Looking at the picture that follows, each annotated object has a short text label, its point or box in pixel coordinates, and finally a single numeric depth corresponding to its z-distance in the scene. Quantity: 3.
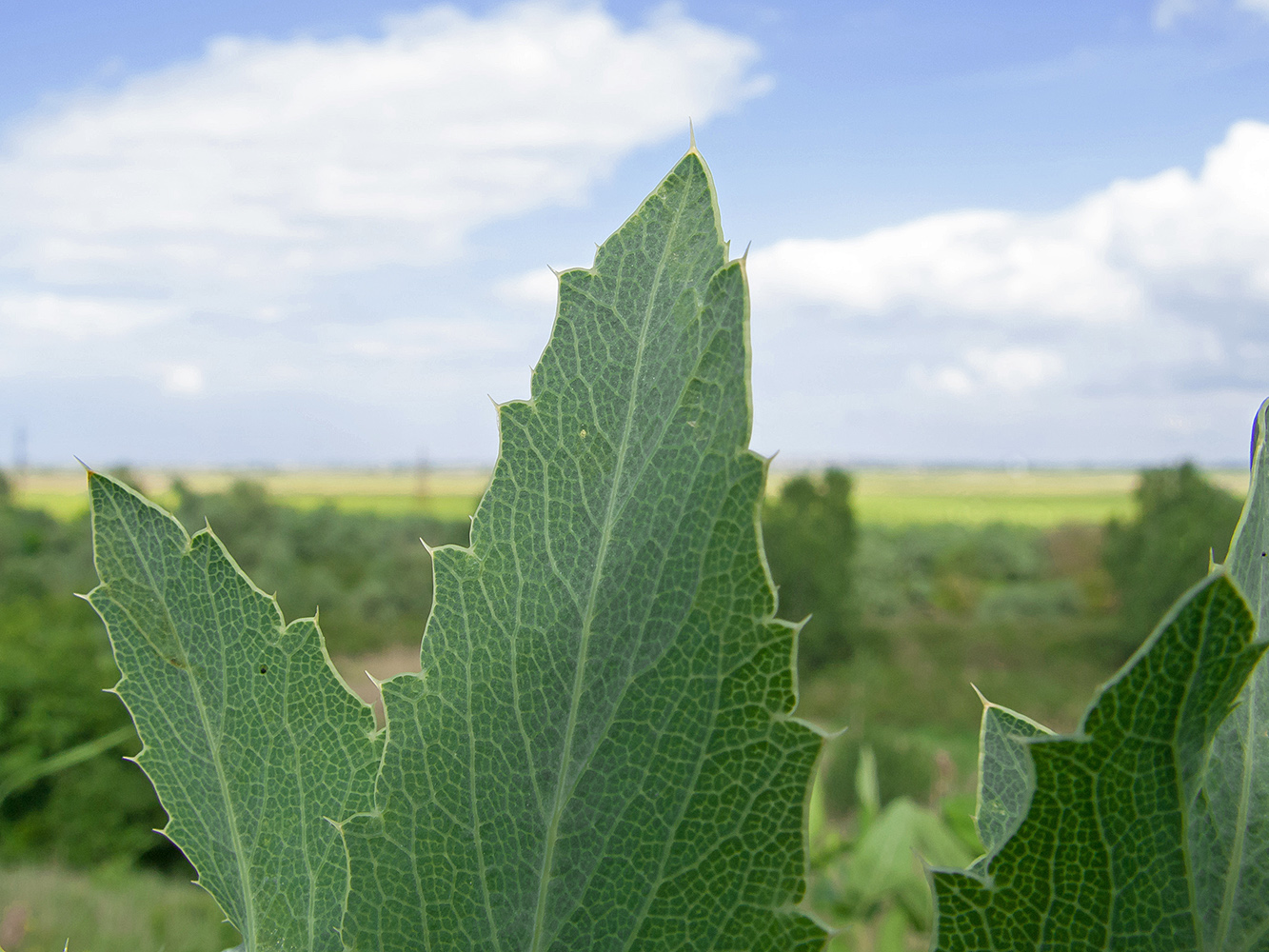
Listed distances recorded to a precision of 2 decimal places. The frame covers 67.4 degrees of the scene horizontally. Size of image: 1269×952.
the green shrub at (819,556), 13.33
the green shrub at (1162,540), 11.70
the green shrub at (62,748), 6.82
